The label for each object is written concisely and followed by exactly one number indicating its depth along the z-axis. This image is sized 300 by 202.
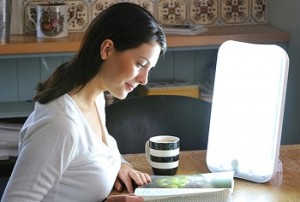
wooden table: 1.67
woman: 1.50
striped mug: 1.77
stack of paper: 2.54
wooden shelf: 2.49
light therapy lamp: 1.72
